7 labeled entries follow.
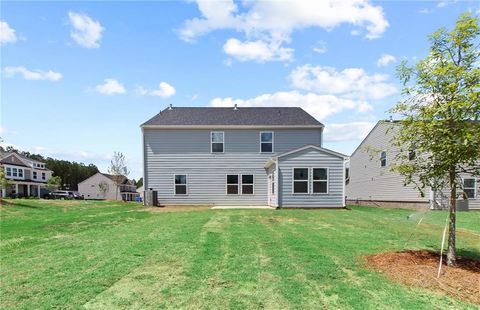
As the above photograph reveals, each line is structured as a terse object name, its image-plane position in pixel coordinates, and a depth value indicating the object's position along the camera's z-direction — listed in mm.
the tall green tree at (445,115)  5711
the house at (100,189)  66812
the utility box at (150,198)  20578
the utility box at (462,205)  19406
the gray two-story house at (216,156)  21250
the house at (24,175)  47906
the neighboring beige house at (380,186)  19828
